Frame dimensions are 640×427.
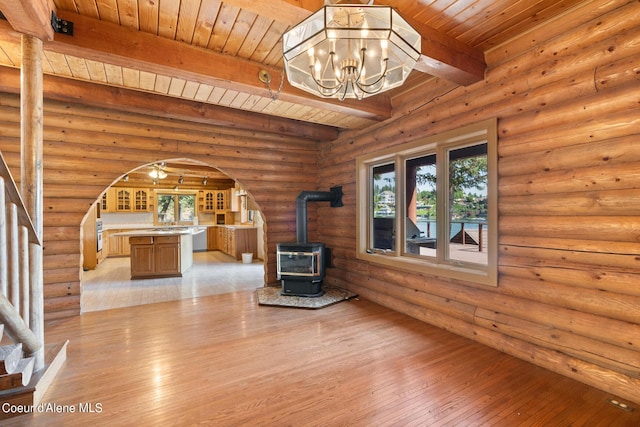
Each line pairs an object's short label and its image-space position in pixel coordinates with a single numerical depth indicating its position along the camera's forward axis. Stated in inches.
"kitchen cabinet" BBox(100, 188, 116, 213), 369.5
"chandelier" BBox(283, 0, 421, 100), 60.7
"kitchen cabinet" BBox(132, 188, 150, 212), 386.7
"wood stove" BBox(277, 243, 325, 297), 181.0
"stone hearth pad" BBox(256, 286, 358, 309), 166.4
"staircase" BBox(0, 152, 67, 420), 77.4
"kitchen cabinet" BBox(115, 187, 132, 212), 375.9
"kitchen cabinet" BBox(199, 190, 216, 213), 438.0
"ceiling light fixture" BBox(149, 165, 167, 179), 270.7
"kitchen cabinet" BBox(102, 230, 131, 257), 354.6
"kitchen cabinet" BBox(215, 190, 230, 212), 441.7
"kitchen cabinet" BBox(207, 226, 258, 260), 336.5
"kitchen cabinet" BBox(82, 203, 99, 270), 281.0
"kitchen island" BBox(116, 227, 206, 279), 239.9
